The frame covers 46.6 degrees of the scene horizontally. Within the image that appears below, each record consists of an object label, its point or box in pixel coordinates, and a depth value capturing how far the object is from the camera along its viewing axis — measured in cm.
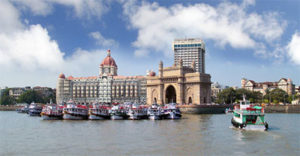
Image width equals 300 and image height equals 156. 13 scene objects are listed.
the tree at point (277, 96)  13025
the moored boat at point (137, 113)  6973
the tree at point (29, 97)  16875
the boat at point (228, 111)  10714
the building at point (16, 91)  19362
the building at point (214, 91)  19800
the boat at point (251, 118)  4653
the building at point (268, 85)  15588
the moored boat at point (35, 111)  9562
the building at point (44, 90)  19210
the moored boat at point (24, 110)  11980
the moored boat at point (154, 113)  7002
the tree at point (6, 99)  17062
